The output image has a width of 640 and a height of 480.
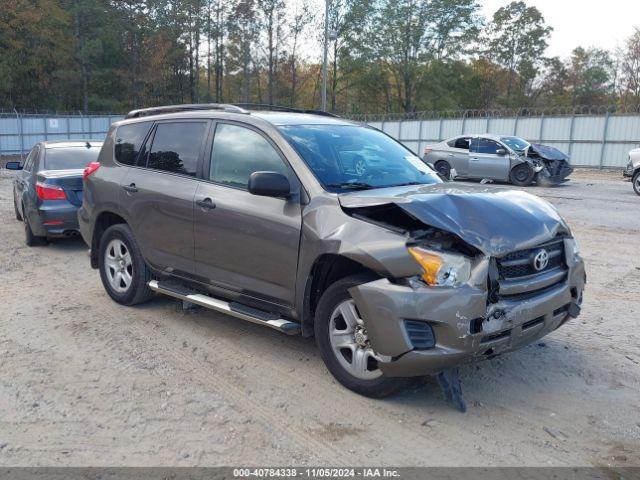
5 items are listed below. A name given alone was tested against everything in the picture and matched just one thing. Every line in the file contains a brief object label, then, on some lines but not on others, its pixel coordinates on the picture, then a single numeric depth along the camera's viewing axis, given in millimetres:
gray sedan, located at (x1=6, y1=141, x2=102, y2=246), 8414
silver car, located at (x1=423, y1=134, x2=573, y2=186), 17484
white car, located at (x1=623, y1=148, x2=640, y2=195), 15398
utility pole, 24983
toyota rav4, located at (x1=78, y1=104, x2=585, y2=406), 3414
